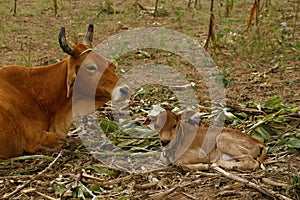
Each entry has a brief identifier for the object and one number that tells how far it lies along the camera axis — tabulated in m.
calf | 8.16
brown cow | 8.98
